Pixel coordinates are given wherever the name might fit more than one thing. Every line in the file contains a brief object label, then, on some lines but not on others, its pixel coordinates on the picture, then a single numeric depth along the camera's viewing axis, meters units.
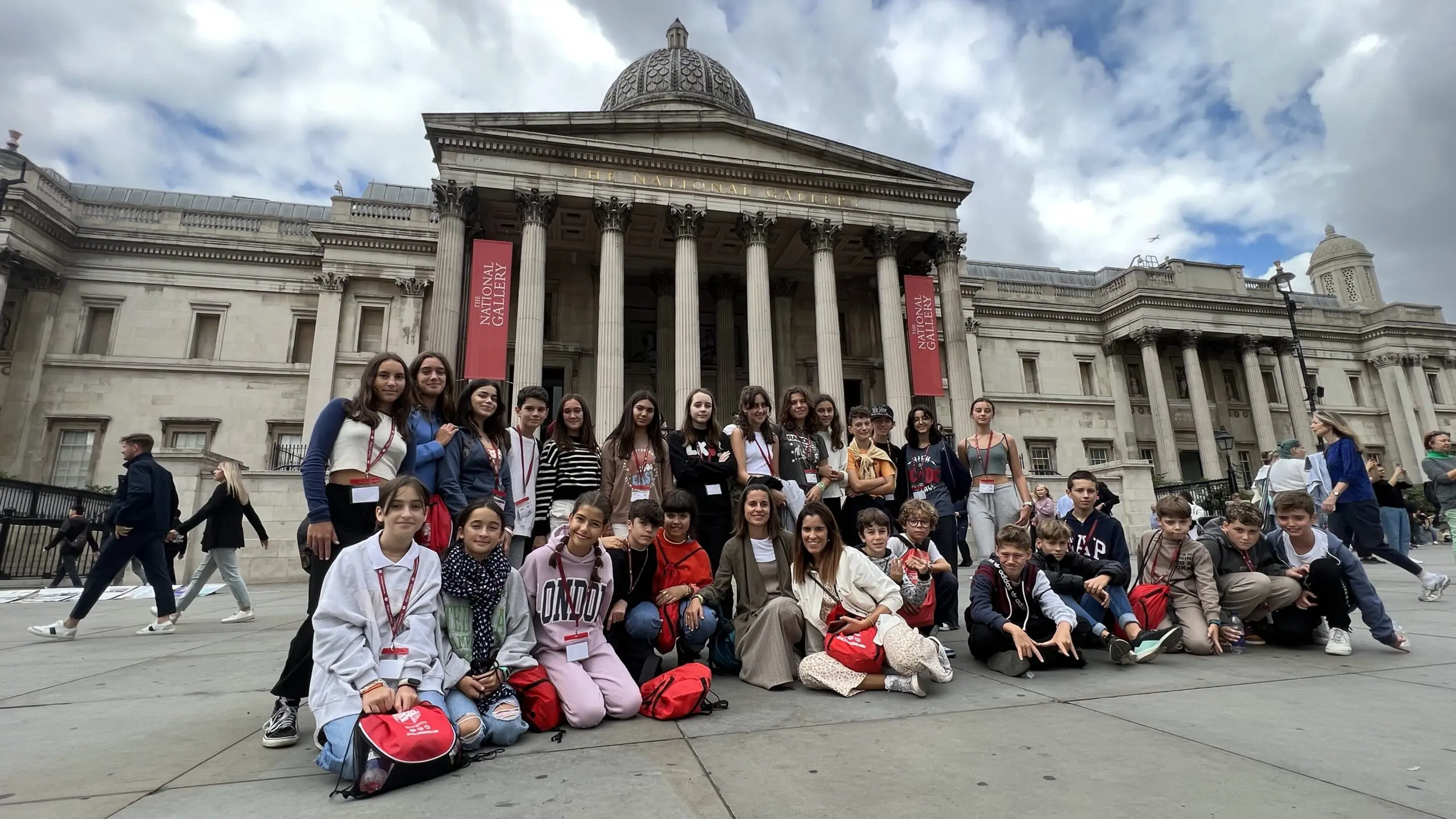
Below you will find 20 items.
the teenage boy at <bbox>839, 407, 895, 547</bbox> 6.38
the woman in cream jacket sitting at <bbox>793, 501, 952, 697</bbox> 4.00
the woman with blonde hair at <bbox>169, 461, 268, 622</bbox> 7.58
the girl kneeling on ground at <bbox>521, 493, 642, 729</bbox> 3.75
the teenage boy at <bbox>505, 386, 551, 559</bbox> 5.40
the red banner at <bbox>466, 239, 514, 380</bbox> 17.77
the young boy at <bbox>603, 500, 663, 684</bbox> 4.25
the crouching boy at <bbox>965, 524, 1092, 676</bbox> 4.52
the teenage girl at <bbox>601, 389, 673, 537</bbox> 5.59
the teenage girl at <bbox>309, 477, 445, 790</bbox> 2.84
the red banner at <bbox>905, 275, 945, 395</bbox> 21.03
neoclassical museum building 19.83
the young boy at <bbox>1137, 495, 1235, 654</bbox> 5.04
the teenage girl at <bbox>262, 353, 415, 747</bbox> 3.79
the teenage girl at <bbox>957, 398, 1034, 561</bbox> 6.74
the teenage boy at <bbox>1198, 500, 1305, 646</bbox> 5.14
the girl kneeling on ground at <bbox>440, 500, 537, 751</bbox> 3.31
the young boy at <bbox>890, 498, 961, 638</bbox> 5.04
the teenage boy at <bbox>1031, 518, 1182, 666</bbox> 4.76
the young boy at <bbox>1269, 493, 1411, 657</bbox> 4.82
